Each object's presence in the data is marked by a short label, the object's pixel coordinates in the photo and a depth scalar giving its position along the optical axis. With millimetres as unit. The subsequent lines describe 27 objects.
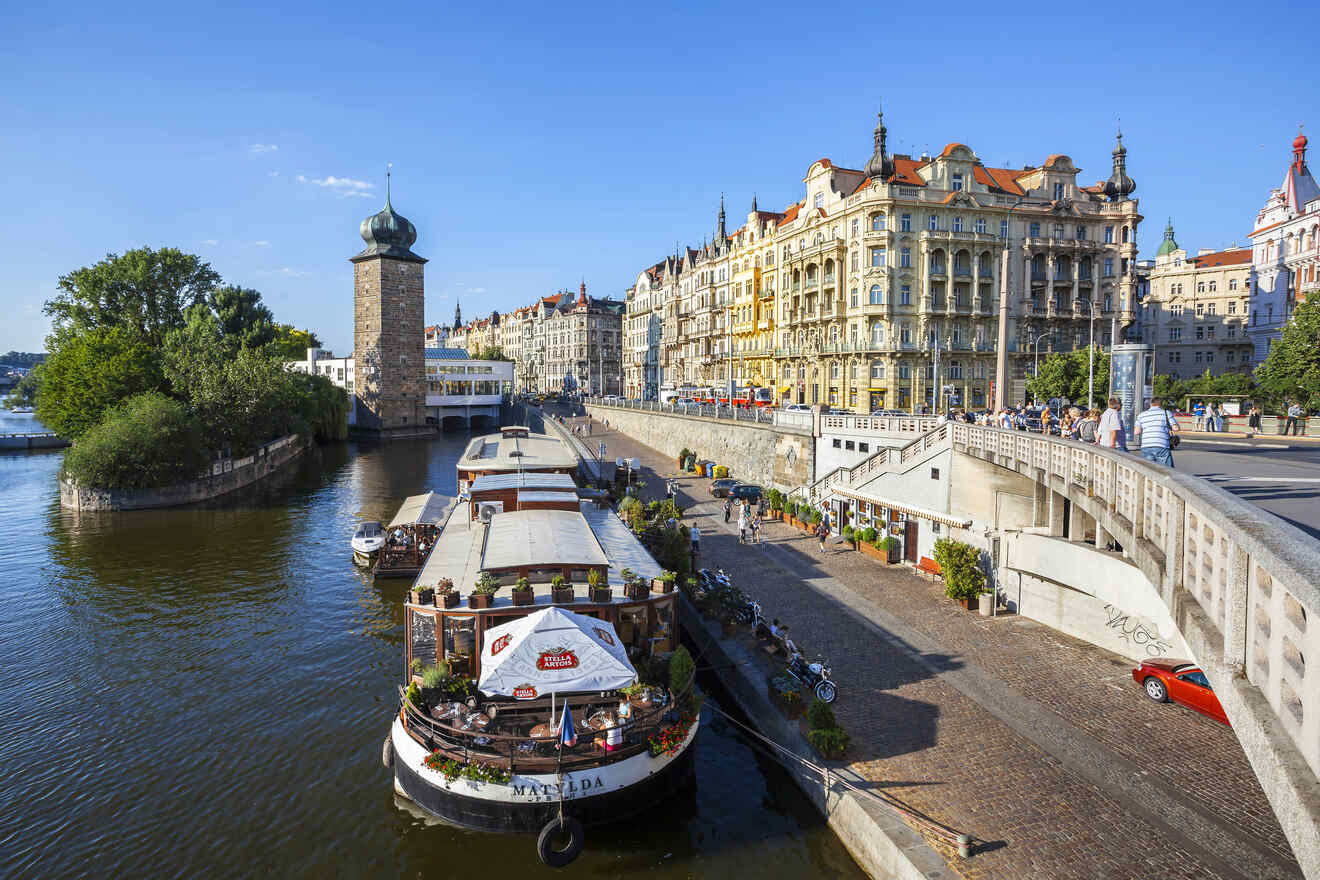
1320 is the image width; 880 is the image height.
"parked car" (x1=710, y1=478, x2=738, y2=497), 42844
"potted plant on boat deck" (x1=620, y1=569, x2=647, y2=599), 15992
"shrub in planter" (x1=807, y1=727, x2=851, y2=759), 13531
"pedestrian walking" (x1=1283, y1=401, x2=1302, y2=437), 38253
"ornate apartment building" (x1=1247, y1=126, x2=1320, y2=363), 58094
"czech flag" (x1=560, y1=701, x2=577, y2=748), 12273
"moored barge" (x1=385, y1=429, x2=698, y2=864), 12633
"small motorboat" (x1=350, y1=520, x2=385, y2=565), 31031
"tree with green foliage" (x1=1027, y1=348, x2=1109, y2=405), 51375
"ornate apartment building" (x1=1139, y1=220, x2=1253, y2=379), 80562
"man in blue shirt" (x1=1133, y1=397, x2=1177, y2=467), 12703
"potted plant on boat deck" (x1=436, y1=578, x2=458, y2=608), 15086
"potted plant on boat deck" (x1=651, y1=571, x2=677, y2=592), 16464
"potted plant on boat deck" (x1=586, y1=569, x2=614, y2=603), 15703
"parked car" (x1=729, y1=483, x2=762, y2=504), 38456
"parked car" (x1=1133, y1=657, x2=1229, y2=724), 14805
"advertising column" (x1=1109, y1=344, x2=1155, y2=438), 20172
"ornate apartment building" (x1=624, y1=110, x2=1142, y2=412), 59469
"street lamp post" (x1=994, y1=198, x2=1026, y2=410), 24375
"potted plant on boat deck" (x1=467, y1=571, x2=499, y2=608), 14961
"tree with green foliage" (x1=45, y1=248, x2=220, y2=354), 64812
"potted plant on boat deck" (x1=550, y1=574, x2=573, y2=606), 15336
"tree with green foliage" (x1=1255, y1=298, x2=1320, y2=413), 41594
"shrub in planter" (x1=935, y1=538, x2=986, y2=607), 22250
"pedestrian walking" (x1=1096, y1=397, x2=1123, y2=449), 14766
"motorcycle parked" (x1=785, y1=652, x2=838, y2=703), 15438
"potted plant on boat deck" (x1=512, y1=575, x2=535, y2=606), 15031
